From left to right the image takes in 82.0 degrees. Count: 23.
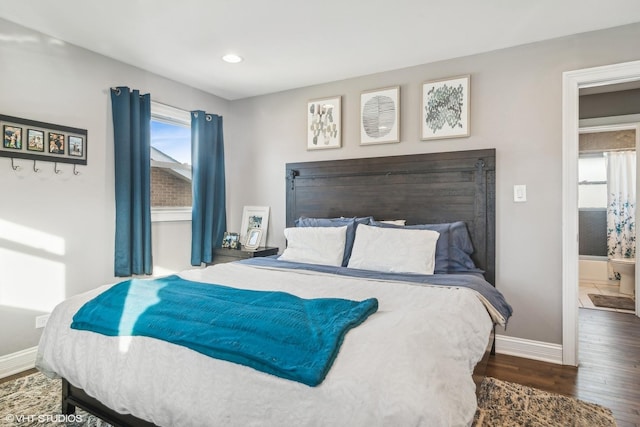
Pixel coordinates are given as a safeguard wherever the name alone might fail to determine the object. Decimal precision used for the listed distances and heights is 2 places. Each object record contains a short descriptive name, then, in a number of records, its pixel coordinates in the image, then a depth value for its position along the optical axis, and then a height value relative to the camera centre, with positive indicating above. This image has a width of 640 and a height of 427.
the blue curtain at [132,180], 3.19 +0.28
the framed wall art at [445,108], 3.16 +0.91
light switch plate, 2.96 +0.15
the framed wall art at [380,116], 3.46 +0.92
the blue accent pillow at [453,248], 2.89 -0.30
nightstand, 3.81 -0.45
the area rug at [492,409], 2.00 -1.16
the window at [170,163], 3.70 +0.51
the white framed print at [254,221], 4.14 -0.11
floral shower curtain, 5.27 +0.10
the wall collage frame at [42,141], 2.58 +0.53
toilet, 4.87 -0.85
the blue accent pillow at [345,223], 3.17 -0.11
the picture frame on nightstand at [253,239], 4.01 -0.30
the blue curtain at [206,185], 3.95 +0.29
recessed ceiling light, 3.15 +1.34
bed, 1.16 -0.57
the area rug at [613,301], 4.37 -1.13
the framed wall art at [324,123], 3.75 +0.91
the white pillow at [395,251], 2.73 -0.30
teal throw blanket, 1.29 -0.46
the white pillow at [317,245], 3.11 -0.30
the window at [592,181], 5.67 +0.46
